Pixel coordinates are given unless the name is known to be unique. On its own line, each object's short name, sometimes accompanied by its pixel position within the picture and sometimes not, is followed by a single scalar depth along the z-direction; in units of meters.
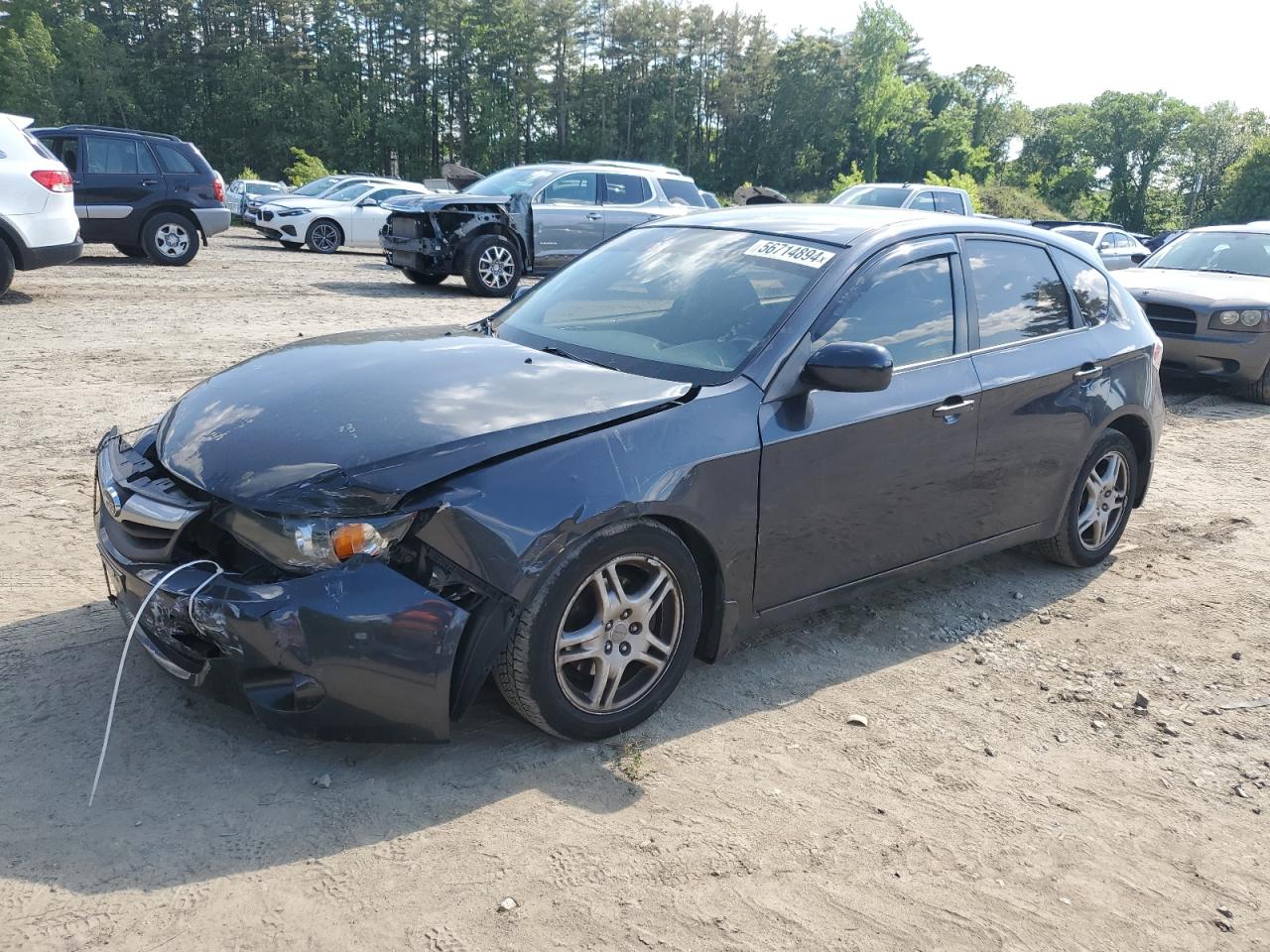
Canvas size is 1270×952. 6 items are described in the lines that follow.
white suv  9.91
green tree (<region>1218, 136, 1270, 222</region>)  67.81
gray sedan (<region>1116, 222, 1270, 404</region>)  9.31
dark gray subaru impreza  2.75
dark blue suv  13.81
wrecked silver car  13.58
